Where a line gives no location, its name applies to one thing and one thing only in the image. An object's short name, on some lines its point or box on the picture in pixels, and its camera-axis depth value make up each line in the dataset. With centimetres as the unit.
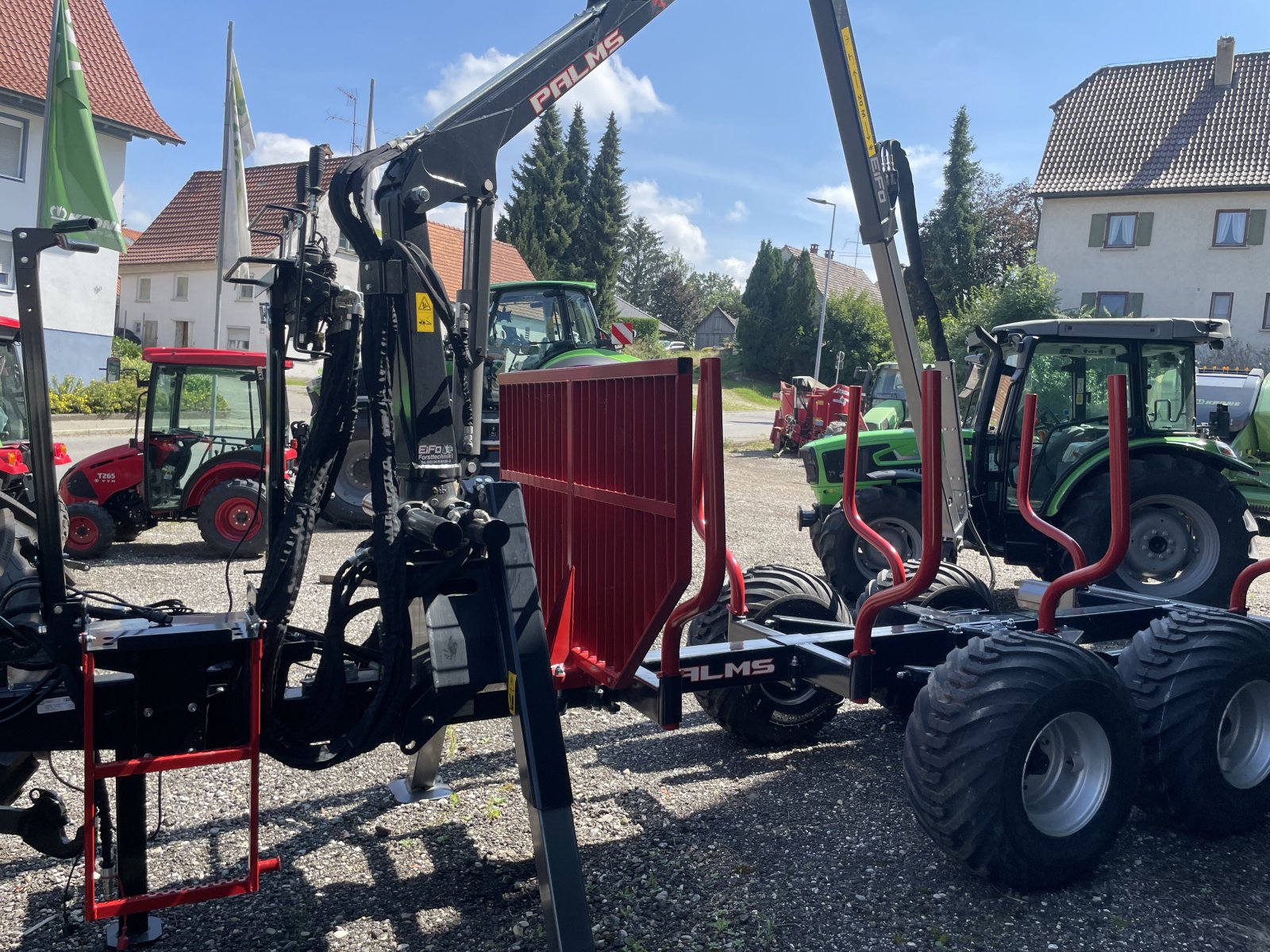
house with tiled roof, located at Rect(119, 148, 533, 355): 3384
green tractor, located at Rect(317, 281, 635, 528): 1171
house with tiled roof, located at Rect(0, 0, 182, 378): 2131
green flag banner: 1072
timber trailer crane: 292
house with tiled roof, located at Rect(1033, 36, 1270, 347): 3014
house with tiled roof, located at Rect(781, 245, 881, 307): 5150
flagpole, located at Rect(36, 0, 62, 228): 1038
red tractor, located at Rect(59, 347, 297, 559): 908
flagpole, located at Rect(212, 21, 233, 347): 1474
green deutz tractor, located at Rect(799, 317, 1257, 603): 752
